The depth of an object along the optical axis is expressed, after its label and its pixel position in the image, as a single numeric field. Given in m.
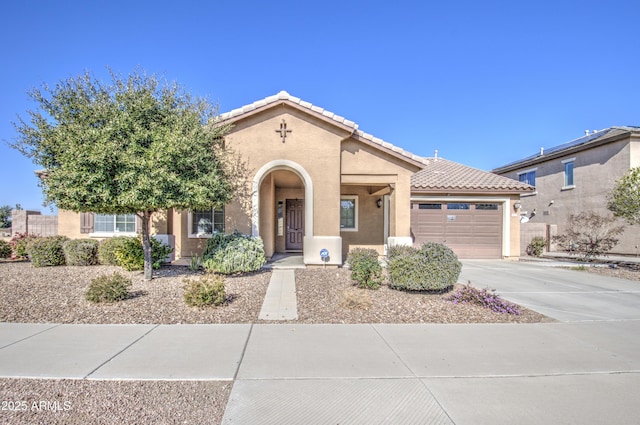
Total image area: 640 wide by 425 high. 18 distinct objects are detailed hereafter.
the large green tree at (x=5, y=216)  26.38
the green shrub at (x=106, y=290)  6.57
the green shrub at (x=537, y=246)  17.41
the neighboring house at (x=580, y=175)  18.08
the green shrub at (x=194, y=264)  9.73
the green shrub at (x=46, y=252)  10.42
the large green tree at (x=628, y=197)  11.82
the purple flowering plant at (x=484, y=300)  6.43
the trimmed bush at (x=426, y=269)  7.35
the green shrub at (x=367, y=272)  7.91
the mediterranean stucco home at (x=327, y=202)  10.92
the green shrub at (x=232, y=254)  9.13
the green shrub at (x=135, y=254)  9.56
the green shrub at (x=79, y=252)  10.59
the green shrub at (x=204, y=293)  6.35
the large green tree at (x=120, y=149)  6.89
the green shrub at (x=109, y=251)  10.61
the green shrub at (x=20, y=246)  12.15
